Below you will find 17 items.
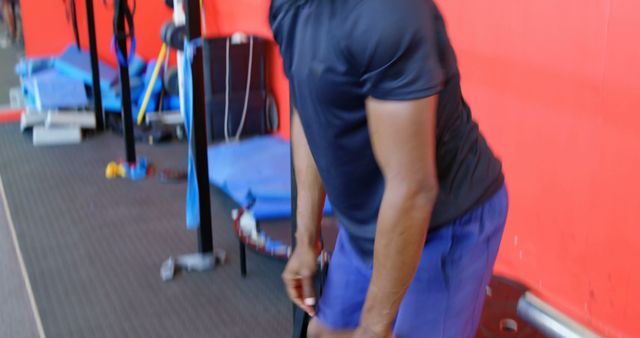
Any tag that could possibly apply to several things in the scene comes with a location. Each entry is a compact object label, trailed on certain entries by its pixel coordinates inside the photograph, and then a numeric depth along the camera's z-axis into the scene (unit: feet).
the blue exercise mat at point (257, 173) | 9.18
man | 2.91
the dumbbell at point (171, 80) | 14.57
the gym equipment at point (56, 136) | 13.76
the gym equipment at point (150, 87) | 14.44
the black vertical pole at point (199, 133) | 7.89
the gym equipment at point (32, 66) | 15.44
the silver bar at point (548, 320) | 6.16
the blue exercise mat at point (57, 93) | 14.51
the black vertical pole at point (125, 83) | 10.69
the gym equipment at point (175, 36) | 10.09
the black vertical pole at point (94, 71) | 13.39
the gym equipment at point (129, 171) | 11.96
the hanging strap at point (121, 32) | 10.64
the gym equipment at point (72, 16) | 15.70
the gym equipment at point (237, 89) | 12.38
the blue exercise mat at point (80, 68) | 14.98
